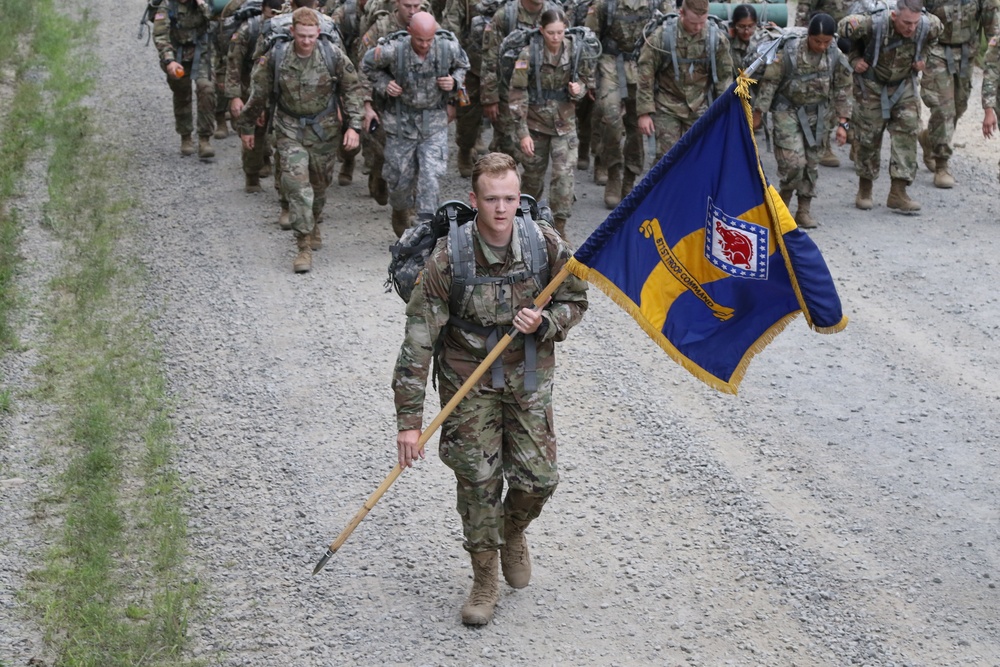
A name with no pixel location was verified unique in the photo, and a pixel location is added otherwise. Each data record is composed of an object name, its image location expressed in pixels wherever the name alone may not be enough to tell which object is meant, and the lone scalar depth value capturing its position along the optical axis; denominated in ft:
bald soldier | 36.35
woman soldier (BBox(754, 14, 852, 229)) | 38.40
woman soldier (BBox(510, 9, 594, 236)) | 36.88
